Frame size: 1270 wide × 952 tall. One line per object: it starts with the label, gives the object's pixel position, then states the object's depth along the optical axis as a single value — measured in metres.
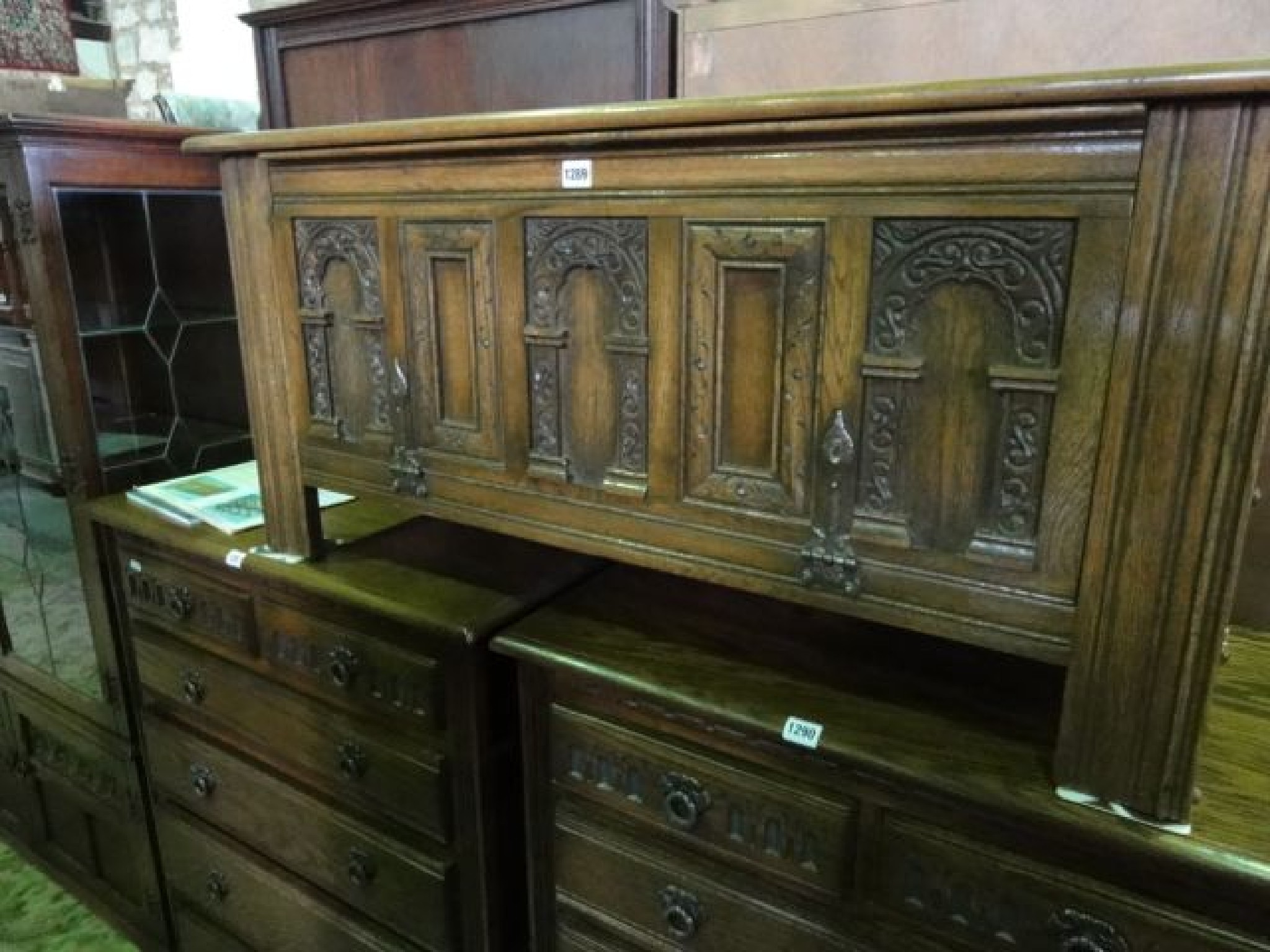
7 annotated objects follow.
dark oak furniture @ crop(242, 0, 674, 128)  1.28
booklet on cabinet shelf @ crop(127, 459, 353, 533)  1.41
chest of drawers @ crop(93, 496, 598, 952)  1.16
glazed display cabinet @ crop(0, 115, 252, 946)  1.47
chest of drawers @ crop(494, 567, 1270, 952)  0.75
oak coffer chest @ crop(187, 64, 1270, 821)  0.66
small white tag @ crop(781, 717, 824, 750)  0.87
